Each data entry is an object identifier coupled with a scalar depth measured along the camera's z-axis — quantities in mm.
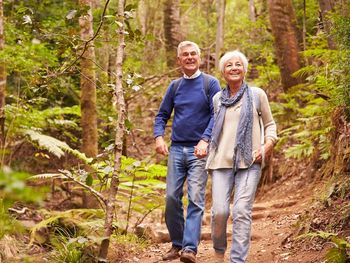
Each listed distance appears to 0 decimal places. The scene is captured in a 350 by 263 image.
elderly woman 4770
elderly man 5582
